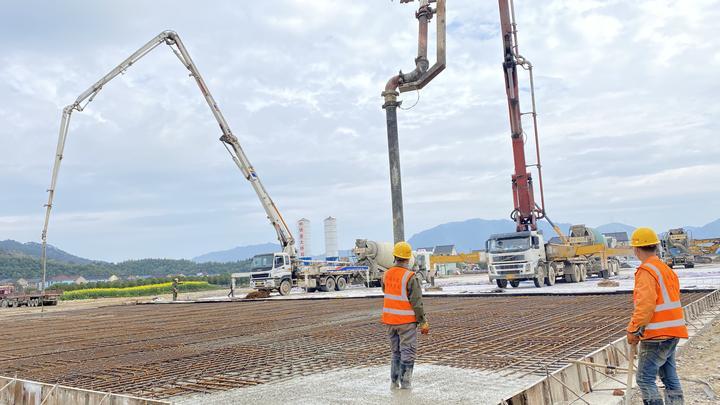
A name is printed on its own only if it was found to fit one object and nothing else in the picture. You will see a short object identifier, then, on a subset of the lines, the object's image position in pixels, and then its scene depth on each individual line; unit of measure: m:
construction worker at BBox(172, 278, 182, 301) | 27.89
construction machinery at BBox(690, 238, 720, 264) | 34.41
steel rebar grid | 6.27
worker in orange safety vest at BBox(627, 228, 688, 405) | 3.90
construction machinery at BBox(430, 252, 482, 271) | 25.93
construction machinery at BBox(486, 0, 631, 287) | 20.91
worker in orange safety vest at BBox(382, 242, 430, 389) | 5.10
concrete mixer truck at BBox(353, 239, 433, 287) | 25.64
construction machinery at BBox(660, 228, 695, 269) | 31.44
